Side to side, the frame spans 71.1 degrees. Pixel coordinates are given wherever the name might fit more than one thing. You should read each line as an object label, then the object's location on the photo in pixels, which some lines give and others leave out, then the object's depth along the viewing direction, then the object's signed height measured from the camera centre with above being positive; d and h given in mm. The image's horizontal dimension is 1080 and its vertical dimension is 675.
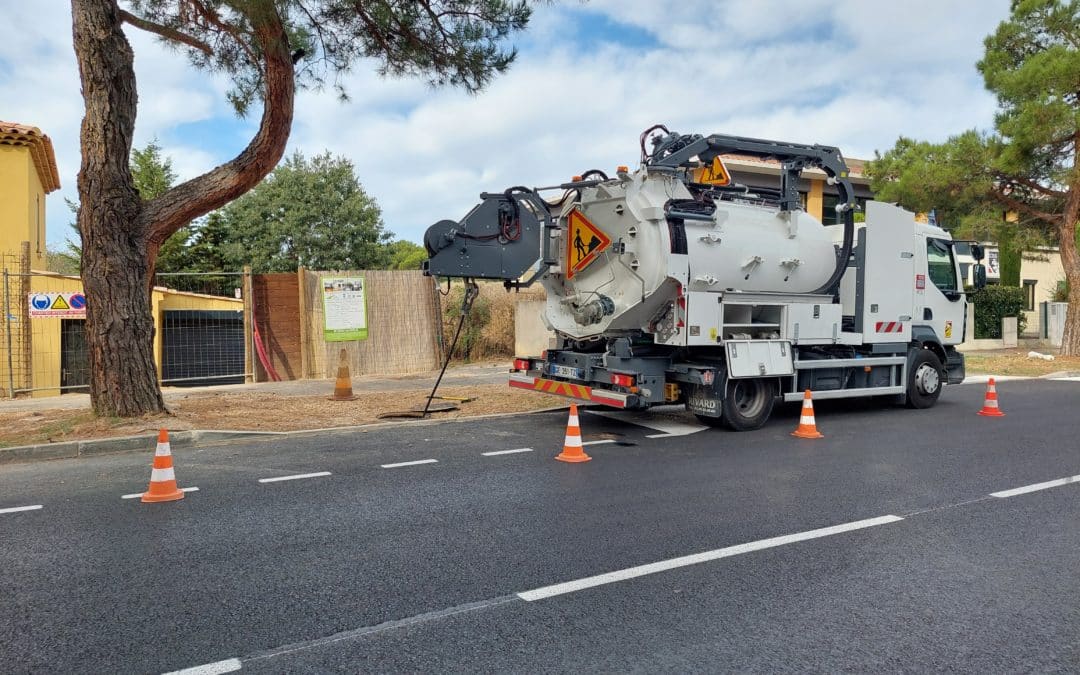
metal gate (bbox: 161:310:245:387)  14789 -454
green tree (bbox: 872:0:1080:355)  18531 +4486
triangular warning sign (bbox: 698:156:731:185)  9477 +1865
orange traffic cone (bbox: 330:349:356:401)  12008 -987
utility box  24516 -83
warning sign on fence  12469 +363
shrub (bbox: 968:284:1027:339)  25047 +364
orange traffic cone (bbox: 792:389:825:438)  9048 -1255
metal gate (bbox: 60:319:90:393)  14633 -532
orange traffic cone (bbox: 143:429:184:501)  6000 -1241
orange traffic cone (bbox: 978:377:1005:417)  10992 -1262
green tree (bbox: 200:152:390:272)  31188 +4154
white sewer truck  9000 +566
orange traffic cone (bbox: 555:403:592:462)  7559 -1232
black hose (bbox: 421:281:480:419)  9273 +352
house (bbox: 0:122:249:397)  12719 +139
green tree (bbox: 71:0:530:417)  9188 +2570
